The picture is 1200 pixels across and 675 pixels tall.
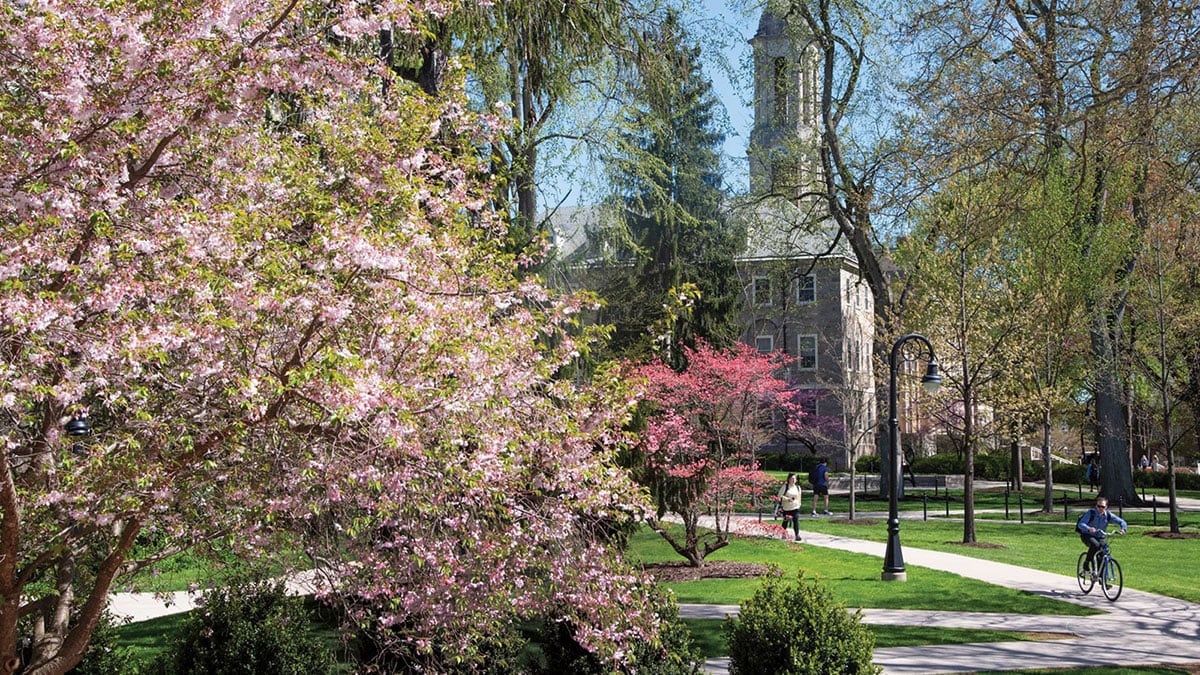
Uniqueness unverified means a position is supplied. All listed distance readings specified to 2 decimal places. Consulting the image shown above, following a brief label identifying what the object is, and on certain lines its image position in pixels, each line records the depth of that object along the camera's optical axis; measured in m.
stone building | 33.59
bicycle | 15.56
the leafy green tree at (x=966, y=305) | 22.39
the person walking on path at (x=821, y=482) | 32.59
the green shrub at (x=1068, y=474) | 47.62
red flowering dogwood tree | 18.02
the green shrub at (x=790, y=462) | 51.00
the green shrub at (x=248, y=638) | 8.95
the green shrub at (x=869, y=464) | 50.28
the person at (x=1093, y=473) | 42.53
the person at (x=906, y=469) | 42.59
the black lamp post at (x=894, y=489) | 17.06
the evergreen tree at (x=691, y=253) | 34.84
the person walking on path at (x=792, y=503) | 23.22
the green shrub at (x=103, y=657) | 9.04
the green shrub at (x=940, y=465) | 47.00
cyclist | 15.51
